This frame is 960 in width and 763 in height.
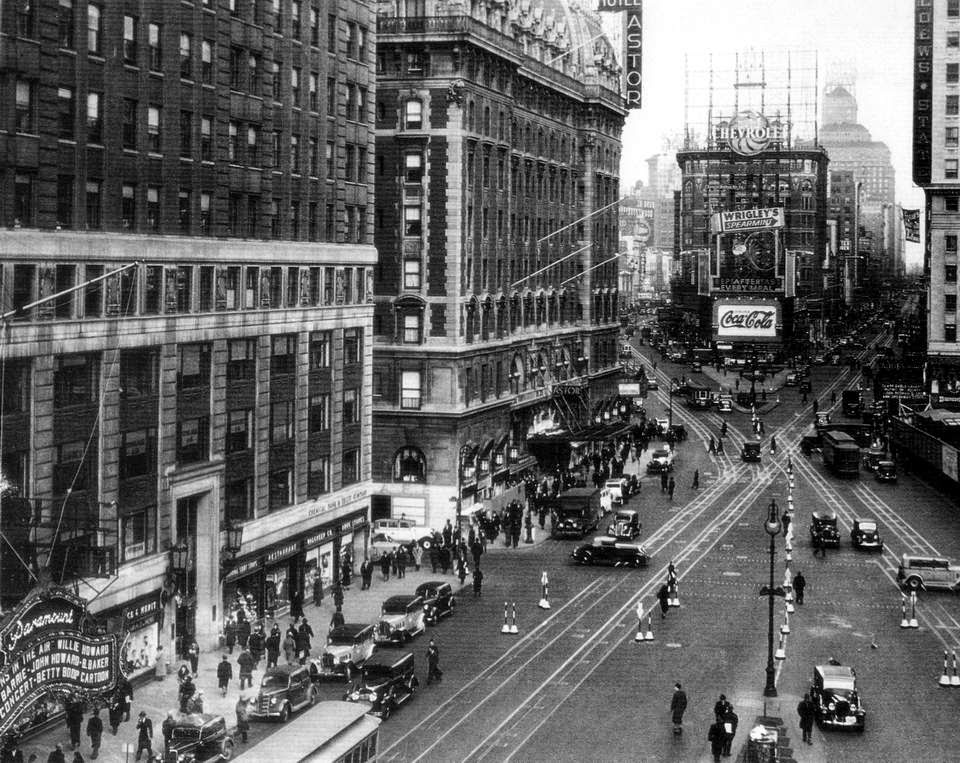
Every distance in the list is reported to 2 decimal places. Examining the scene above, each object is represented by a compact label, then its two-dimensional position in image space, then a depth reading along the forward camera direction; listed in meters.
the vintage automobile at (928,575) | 62.81
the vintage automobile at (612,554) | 68.50
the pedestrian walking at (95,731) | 38.34
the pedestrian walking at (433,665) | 46.69
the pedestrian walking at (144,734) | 38.41
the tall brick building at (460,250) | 82.12
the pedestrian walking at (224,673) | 45.69
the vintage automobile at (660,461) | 101.62
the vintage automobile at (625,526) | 75.81
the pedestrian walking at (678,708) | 41.22
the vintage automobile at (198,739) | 37.44
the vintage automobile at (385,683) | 42.50
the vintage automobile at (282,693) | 42.59
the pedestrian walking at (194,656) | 48.00
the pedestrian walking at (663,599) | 56.66
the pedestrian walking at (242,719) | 40.72
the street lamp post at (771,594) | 45.02
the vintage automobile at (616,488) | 86.81
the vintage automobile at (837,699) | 41.91
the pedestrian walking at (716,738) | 38.72
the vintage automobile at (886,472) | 100.25
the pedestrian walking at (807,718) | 40.81
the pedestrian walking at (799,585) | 59.66
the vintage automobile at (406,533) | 72.00
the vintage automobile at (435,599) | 55.50
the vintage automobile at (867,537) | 72.88
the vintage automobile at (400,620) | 51.72
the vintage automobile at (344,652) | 47.41
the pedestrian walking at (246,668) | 46.53
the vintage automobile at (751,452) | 109.88
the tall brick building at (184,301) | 42.72
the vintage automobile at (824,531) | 72.88
